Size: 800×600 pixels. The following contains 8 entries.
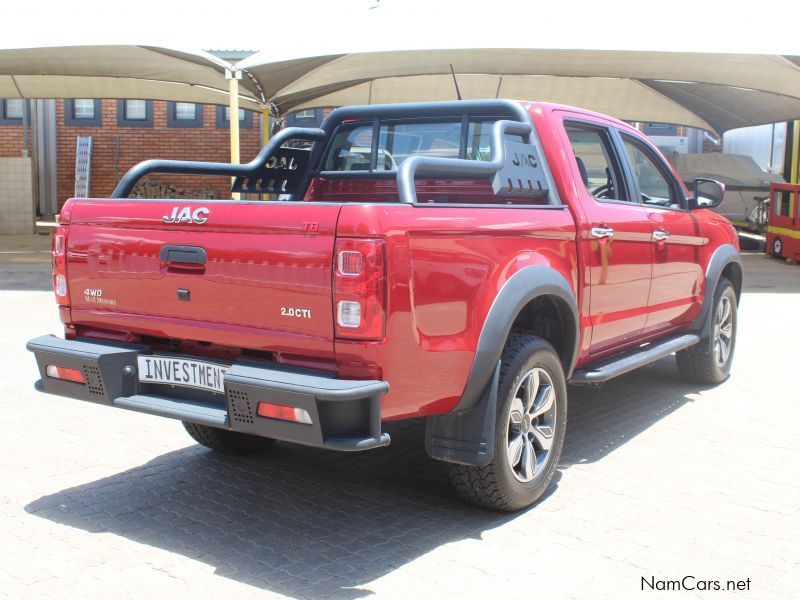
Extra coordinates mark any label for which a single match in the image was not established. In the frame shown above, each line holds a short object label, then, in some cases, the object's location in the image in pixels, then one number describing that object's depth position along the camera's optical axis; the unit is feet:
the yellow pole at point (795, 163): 62.18
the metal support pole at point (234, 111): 44.37
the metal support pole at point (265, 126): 60.85
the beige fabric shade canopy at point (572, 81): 46.80
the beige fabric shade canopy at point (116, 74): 47.11
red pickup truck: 11.03
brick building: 74.18
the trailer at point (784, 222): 53.83
